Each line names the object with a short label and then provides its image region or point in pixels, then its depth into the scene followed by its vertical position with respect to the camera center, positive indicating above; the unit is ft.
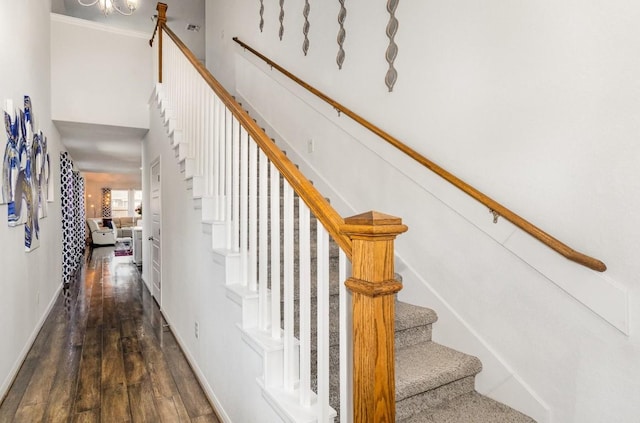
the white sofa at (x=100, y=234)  37.68 -2.55
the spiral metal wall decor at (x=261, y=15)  13.04 +6.96
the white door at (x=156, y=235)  14.32 -1.06
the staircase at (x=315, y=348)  4.16 -1.99
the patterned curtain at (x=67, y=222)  19.15 -0.68
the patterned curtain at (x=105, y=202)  49.57 +1.04
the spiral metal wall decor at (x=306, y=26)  10.52 +5.30
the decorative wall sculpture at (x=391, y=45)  7.68 +3.48
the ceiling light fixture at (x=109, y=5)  12.07 +6.90
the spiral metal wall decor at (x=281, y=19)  11.82 +6.15
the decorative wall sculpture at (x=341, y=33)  9.09 +4.41
